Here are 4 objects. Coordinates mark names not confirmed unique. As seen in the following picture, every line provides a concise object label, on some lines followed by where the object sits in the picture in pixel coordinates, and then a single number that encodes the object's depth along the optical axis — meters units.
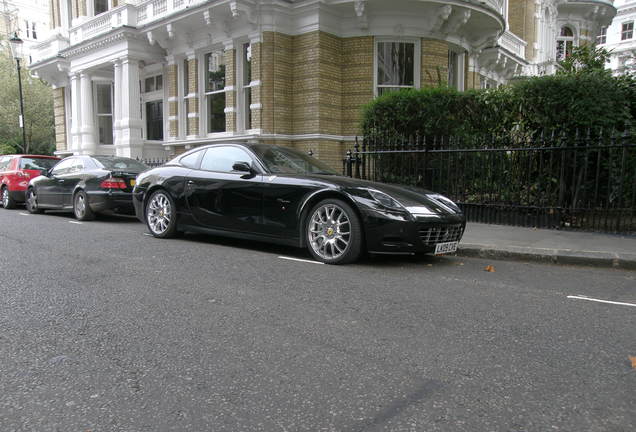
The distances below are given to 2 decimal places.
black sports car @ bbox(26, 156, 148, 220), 9.95
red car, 13.19
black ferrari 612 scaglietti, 5.72
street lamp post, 21.08
